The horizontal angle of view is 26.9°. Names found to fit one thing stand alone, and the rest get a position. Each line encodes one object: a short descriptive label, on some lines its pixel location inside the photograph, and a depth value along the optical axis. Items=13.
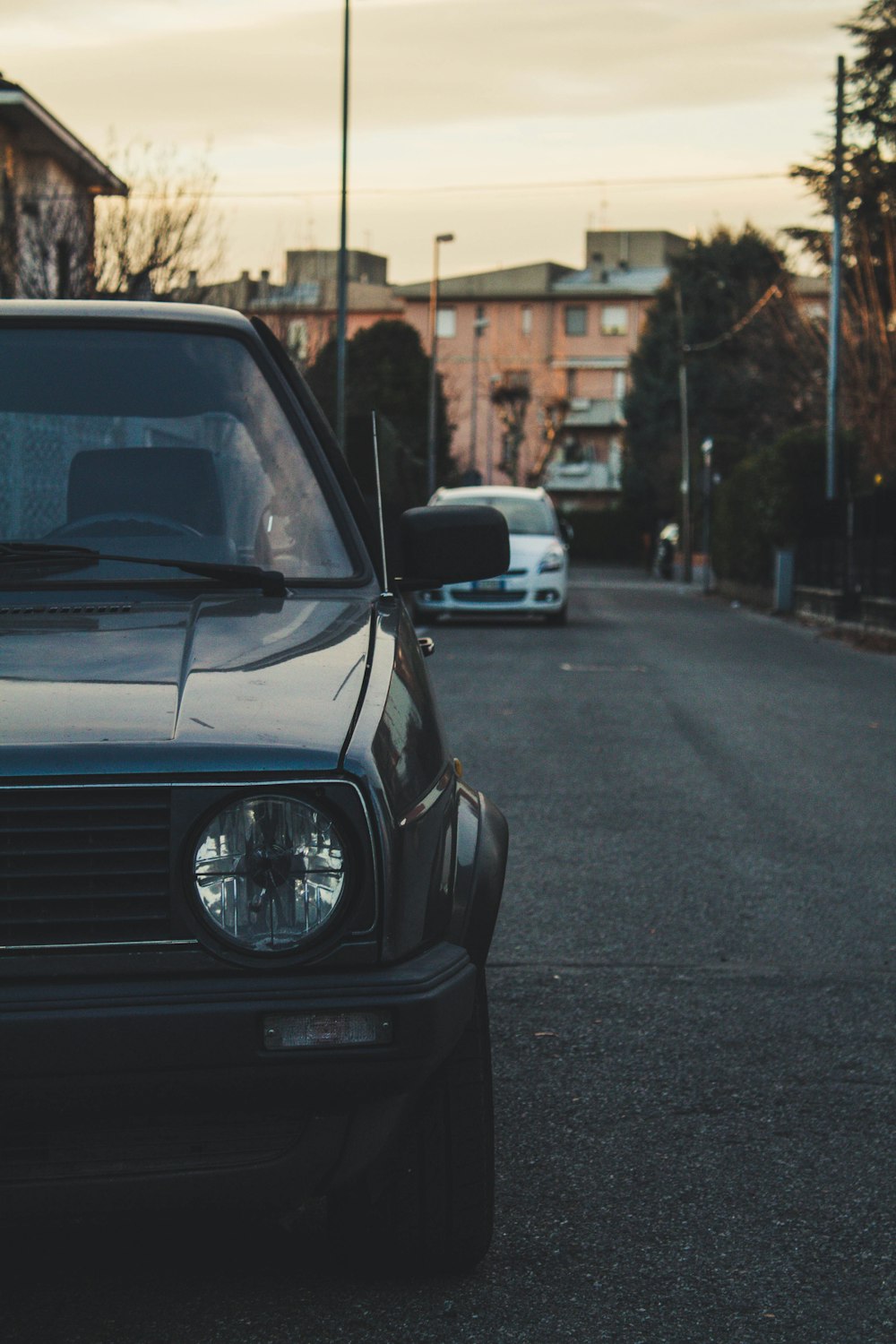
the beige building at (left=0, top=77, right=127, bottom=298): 27.23
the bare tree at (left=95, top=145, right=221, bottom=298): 27.72
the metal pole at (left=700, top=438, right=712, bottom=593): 37.35
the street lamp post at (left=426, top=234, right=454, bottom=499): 54.66
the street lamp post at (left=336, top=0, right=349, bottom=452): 30.70
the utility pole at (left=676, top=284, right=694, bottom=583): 49.53
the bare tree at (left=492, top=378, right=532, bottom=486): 78.12
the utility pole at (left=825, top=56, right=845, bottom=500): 28.88
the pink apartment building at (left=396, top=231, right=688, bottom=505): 99.31
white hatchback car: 22.11
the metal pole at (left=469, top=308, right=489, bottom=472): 82.12
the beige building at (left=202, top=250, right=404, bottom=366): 32.80
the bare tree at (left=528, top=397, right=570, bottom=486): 82.31
